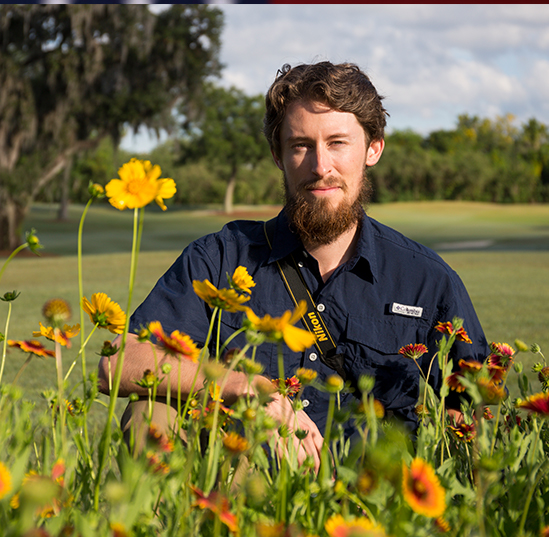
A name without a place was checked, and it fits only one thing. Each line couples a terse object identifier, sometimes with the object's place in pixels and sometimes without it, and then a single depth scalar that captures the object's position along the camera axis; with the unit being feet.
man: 6.44
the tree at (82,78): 46.88
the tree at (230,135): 122.62
